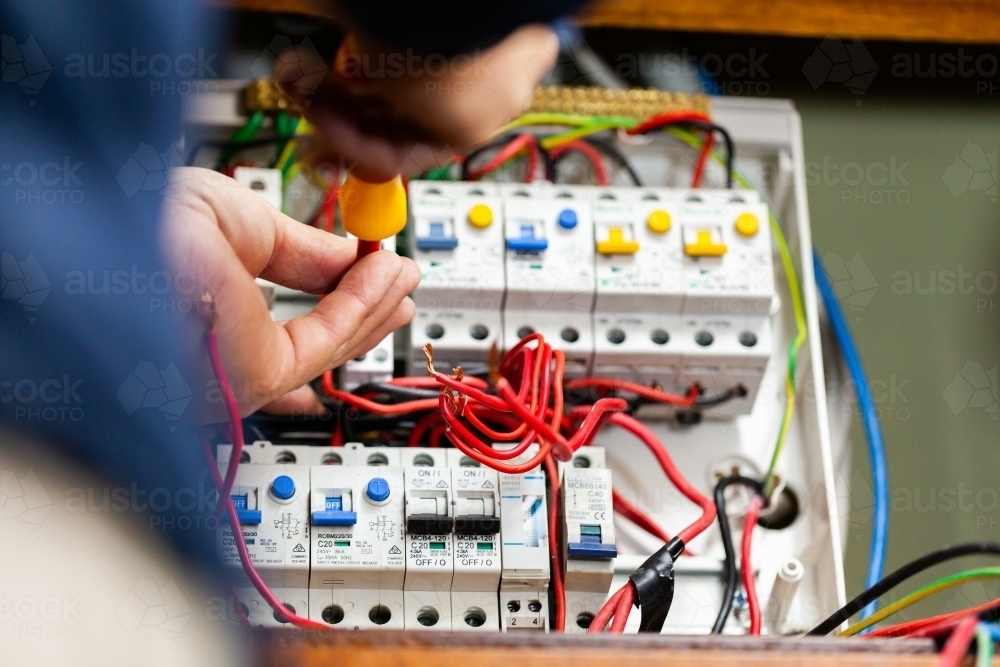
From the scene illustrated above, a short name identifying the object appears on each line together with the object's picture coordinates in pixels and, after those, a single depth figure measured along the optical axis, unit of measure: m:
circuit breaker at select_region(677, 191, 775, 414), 0.70
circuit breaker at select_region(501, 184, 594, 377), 0.69
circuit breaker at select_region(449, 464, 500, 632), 0.62
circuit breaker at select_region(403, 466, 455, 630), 0.62
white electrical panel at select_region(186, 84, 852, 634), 0.69
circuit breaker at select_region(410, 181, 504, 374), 0.69
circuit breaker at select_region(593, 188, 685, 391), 0.70
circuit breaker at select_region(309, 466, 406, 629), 0.62
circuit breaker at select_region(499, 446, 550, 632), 0.62
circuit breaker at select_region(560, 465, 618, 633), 0.63
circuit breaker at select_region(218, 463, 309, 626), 0.62
